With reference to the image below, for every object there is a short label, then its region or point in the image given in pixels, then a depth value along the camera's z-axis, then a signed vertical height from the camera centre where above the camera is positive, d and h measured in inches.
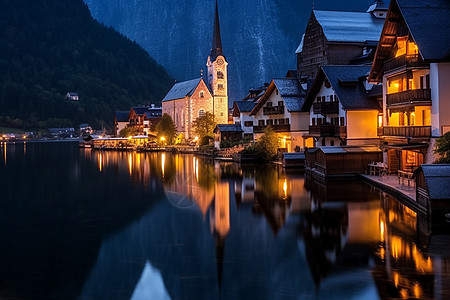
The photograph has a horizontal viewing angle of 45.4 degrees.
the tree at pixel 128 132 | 4571.9 +218.3
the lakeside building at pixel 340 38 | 2337.6 +516.4
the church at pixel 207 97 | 4018.2 +449.7
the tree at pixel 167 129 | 3887.8 +197.5
